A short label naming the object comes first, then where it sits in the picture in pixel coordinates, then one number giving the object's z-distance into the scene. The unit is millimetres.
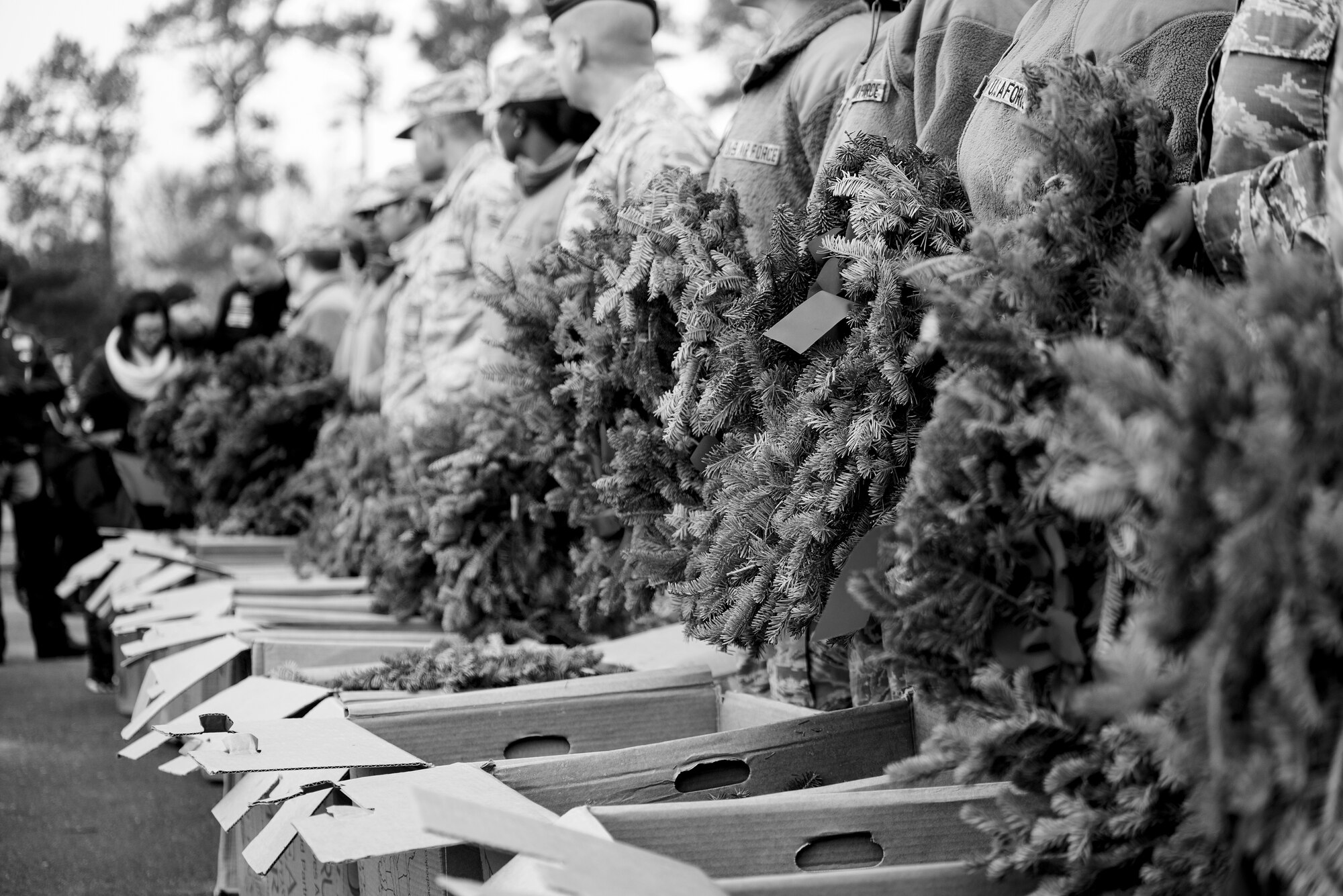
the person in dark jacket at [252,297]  8031
